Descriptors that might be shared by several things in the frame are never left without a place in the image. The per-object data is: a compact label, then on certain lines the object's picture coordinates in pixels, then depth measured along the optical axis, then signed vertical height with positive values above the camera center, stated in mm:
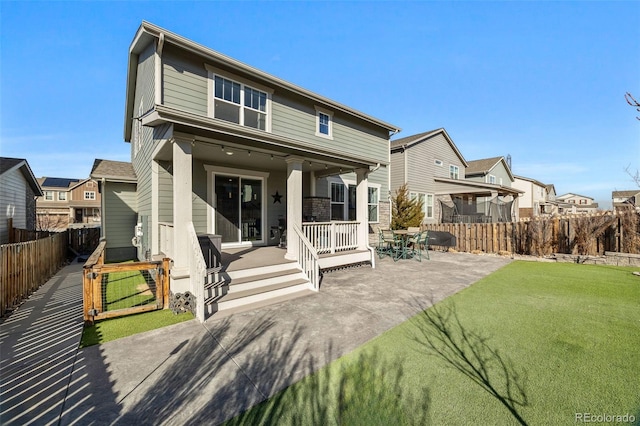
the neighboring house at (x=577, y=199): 63750 +3319
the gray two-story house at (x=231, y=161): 4926 +1505
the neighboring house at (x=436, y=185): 15594 +1709
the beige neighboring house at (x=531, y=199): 30962 +1738
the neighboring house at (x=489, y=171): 23167 +3848
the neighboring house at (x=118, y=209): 10141 +260
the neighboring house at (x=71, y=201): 34688 +2062
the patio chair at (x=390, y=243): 9914 -1133
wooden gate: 4277 -1550
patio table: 9872 -1034
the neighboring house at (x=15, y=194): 10203 +999
